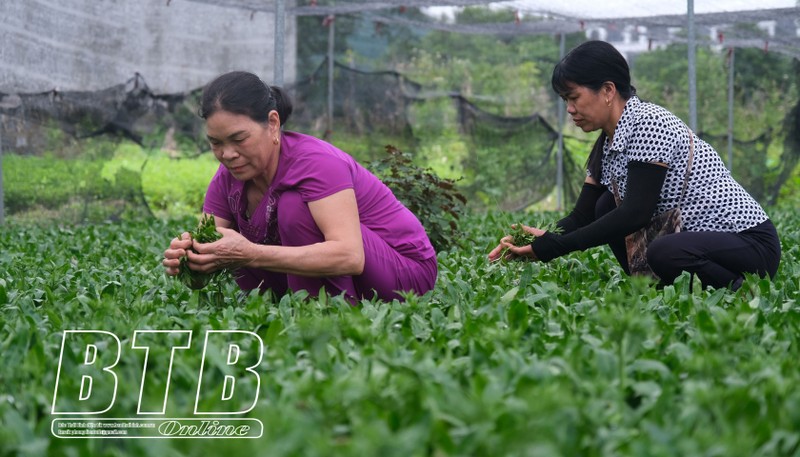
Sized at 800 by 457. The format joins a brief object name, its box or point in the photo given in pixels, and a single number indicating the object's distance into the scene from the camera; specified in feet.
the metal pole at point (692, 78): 33.94
